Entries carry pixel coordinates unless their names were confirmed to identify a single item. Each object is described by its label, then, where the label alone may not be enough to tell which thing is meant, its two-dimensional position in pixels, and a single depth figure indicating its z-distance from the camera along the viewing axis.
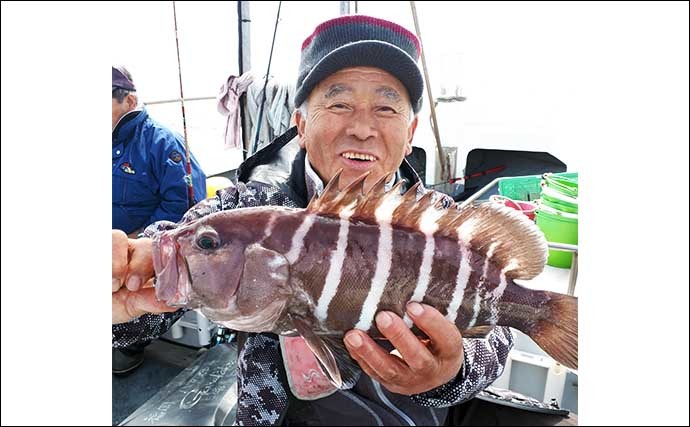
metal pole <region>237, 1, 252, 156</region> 2.18
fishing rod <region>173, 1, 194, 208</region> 1.22
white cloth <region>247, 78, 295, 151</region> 1.91
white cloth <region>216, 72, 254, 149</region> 2.32
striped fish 0.69
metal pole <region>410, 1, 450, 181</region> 2.80
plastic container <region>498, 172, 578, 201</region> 2.75
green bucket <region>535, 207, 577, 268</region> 1.68
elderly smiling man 1.10
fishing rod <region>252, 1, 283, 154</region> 1.74
